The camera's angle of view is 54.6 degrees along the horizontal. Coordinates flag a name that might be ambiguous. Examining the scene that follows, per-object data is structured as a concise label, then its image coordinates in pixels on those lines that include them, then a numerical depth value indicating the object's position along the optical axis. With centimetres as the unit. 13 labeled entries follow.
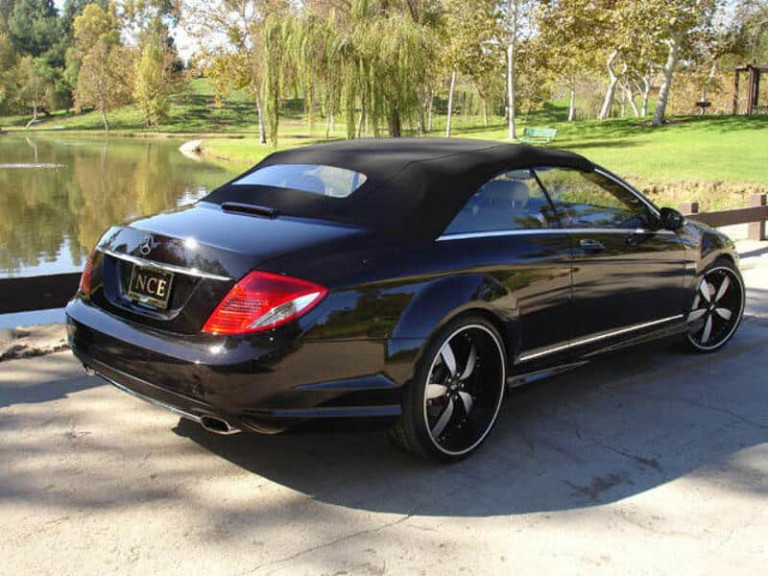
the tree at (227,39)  5600
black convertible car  311
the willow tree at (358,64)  2511
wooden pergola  3616
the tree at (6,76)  9356
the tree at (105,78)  8475
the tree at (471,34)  3544
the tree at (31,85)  9469
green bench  3234
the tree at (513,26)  3603
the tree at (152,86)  7700
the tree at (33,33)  13538
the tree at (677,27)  2975
